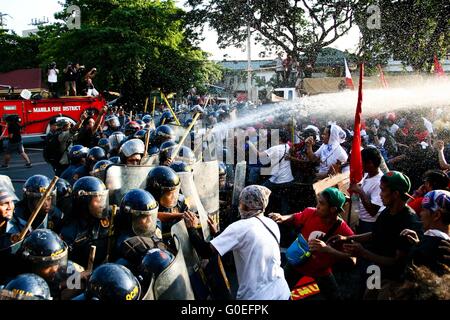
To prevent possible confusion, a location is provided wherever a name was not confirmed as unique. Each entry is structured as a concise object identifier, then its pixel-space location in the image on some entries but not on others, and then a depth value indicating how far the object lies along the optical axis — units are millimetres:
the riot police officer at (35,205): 4500
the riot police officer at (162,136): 7691
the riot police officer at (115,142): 7405
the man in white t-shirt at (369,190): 4844
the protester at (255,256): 3279
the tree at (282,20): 24781
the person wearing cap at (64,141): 7898
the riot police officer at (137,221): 3698
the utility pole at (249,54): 23678
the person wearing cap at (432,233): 2916
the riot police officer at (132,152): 6055
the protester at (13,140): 13039
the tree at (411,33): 19625
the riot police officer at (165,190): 4477
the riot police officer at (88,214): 4238
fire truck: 16125
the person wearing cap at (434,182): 4695
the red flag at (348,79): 9380
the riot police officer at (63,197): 4975
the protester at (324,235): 4094
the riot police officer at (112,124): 10211
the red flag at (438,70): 12056
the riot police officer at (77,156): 6711
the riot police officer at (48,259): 3059
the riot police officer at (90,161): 6265
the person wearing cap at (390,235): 3523
